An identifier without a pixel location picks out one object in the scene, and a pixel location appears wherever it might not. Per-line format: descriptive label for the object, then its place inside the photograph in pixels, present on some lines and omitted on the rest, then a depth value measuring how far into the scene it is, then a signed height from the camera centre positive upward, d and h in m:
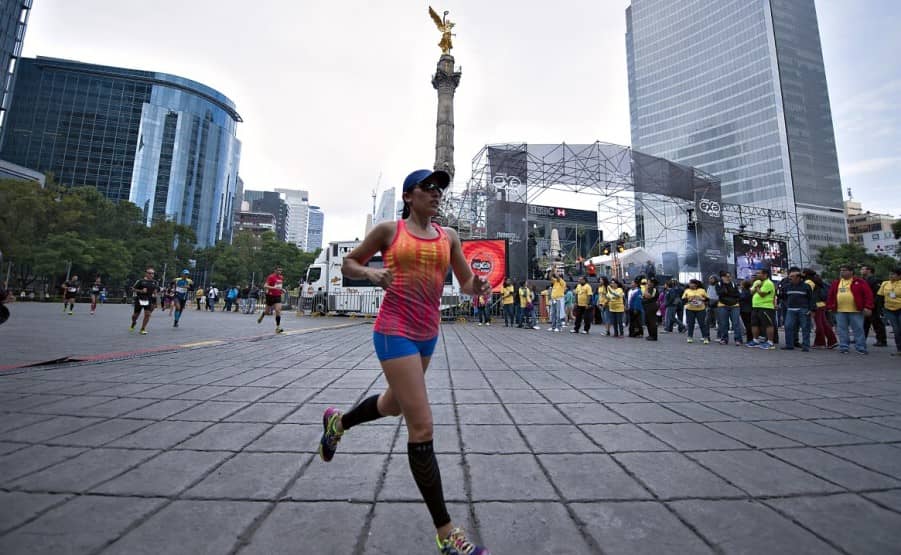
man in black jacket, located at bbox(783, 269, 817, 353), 9.31 +0.34
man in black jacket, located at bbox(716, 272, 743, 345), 10.70 +0.40
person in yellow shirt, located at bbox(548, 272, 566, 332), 14.62 +0.57
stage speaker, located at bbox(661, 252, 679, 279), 31.49 +4.51
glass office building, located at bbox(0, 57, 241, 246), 74.19 +34.21
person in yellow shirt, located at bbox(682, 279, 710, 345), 10.92 +0.39
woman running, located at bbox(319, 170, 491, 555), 1.61 +0.00
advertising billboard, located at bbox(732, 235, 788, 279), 29.31 +5.05
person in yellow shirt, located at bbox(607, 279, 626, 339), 12.67 +0.53
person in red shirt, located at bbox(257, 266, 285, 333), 12.17 +0.71
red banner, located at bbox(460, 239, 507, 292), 19.39 +2.89
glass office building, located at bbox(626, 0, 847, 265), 72.06 +41.91
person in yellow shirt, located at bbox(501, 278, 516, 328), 16.84 +0.77
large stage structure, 25.16 +8.68
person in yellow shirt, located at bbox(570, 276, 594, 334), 13.37 +0.50
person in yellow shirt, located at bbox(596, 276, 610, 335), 13.18 +0.73
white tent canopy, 28.76 +4.45
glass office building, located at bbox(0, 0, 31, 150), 46.19 +32.24
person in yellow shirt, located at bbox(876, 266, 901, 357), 8.65 +0.55
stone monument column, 34.62 +18.13
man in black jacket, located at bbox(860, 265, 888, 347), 10.34 +0.16
